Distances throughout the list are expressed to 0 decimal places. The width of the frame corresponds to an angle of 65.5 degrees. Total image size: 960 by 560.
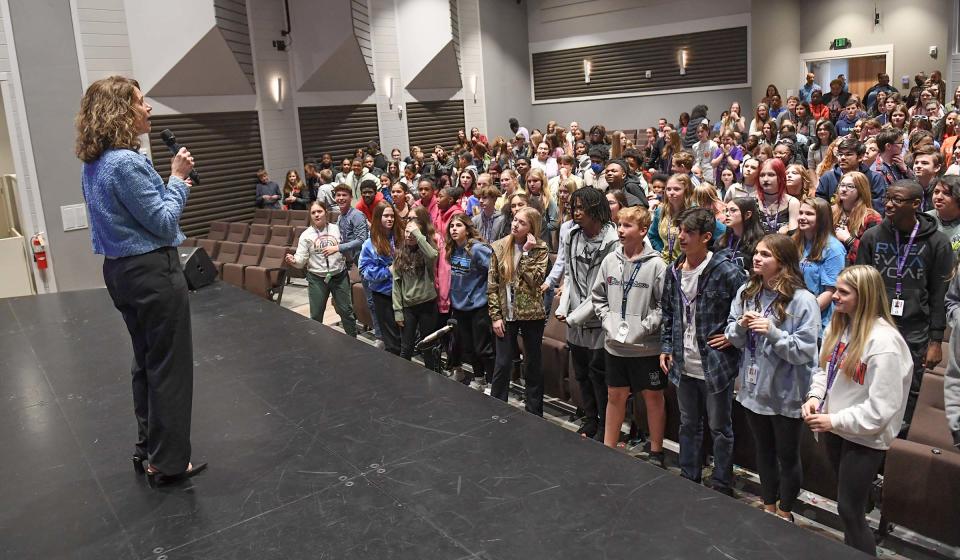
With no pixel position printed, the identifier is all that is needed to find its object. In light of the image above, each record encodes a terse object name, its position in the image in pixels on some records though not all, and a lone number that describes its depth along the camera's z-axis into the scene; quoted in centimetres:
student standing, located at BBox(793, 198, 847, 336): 395
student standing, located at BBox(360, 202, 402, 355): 550
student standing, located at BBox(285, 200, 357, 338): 642
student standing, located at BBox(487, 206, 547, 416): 446
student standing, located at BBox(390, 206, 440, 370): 516
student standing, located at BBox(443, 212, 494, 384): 489
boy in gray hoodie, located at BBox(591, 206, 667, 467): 375
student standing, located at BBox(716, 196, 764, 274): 404
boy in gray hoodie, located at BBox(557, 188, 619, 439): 409
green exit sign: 1385
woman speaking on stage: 250
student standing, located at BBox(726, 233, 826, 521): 308
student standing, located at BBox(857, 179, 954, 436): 365
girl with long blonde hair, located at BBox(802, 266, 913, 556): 270
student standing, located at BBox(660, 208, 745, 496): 345
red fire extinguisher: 927
